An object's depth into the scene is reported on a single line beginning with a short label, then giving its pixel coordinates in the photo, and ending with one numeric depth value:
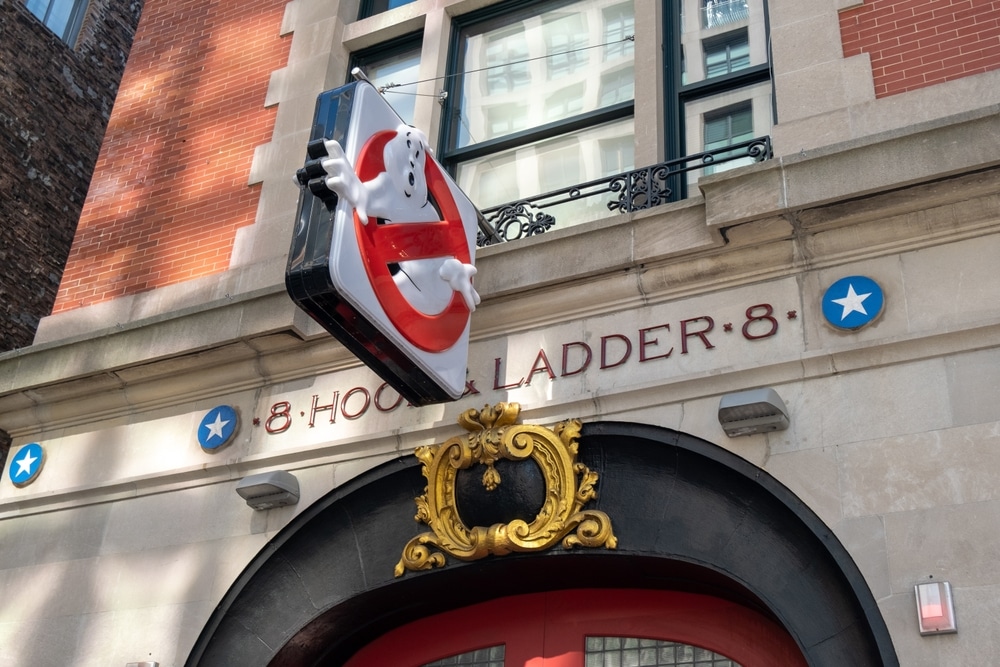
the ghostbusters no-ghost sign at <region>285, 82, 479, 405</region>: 6.66
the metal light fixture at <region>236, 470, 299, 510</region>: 8.17
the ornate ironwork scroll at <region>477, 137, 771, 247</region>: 8.44
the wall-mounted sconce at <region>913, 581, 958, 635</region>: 5.91
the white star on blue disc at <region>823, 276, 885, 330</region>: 6.98
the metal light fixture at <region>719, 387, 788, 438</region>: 6.80
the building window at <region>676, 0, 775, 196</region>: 9.03
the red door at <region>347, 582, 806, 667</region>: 7.29
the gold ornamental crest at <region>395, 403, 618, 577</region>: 7.30
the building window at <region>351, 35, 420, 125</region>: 10.90
